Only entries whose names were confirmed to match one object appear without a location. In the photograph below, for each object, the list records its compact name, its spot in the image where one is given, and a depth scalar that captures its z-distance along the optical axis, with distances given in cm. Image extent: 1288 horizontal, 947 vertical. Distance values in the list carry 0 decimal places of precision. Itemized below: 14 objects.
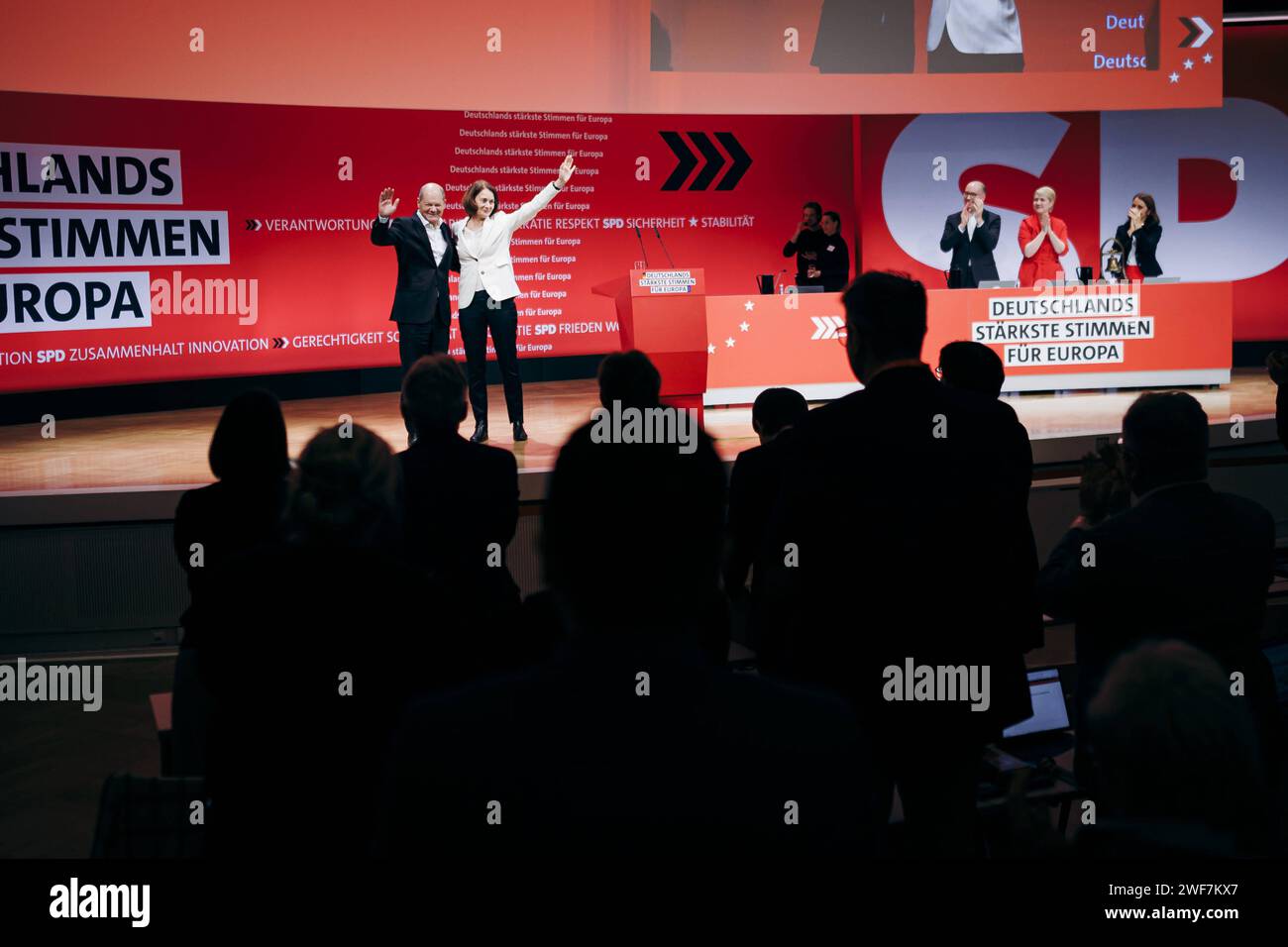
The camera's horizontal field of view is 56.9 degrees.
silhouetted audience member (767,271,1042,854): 193
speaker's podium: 659
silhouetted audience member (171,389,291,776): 242
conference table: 803
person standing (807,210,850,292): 849
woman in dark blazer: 852
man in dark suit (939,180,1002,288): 849
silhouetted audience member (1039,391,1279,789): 206
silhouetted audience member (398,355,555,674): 272
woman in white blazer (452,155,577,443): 629
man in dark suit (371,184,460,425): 628
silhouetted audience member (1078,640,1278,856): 125
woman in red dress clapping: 830
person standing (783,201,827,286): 851
